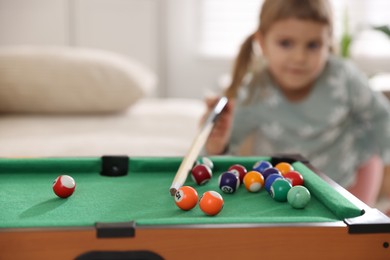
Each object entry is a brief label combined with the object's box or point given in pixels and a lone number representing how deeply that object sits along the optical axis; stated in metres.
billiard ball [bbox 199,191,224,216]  0.80
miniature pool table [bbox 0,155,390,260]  0.72
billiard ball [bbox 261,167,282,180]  0.95
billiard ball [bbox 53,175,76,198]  0.85
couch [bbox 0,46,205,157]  1.59
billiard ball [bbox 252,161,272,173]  0.99
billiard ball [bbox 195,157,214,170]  1.00
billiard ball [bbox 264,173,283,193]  0.90
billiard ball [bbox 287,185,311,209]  0.83
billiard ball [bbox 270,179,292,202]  0.86
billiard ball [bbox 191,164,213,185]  0.94
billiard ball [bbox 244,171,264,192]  0.91
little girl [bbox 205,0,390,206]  1.42
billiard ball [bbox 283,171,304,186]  0.93
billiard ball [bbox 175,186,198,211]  0.82
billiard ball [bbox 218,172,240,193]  0.90
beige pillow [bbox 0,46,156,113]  1.71
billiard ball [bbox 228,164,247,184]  0.95
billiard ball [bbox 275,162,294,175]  0.99
